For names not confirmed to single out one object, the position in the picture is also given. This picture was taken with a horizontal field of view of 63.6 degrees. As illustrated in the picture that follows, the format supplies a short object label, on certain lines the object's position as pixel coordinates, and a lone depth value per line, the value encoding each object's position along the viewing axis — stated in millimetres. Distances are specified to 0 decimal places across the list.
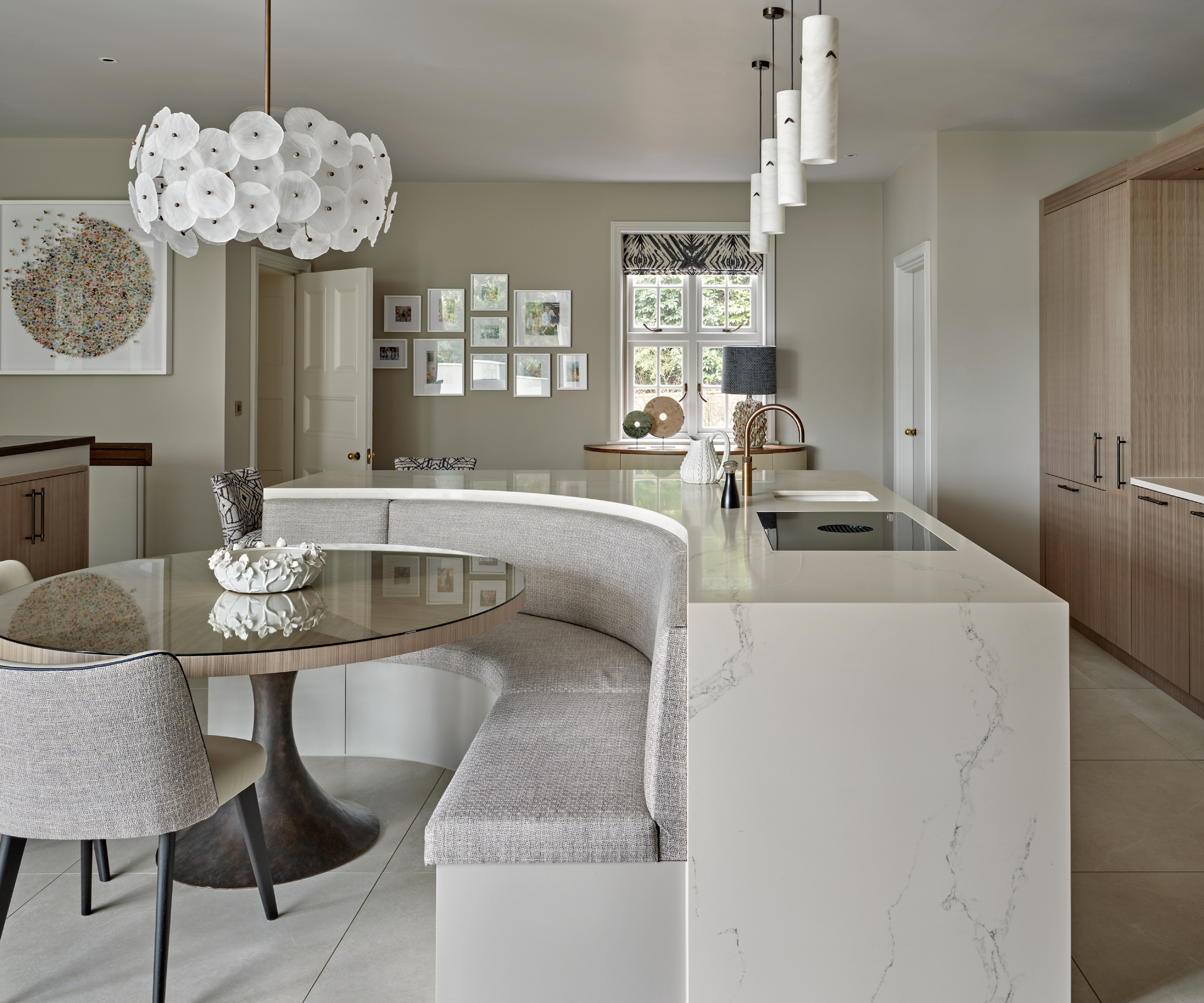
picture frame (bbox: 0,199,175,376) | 5527
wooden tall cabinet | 3805
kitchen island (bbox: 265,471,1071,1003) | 1608
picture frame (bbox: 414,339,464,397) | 6715
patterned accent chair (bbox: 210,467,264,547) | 4371
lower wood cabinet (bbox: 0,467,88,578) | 4098
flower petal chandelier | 2361
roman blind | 6641
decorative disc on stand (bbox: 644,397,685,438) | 6664
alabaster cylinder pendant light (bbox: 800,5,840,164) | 2160
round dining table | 1862
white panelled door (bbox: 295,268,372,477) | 6203
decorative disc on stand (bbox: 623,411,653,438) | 6391
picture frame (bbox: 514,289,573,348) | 6676
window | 6832
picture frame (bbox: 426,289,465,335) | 6676
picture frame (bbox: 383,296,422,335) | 6672
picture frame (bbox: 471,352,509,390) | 6727
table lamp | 6363
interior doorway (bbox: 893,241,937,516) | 5805
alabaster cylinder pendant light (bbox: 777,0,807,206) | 2576
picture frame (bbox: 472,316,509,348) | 6688
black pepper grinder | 2801
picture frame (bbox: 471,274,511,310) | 6668
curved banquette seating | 1714
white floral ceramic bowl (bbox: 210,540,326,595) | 2320
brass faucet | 2883
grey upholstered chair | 1609
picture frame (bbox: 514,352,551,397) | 6715
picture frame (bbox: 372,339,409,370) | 6707
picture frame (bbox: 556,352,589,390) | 6711
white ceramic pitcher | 3369
